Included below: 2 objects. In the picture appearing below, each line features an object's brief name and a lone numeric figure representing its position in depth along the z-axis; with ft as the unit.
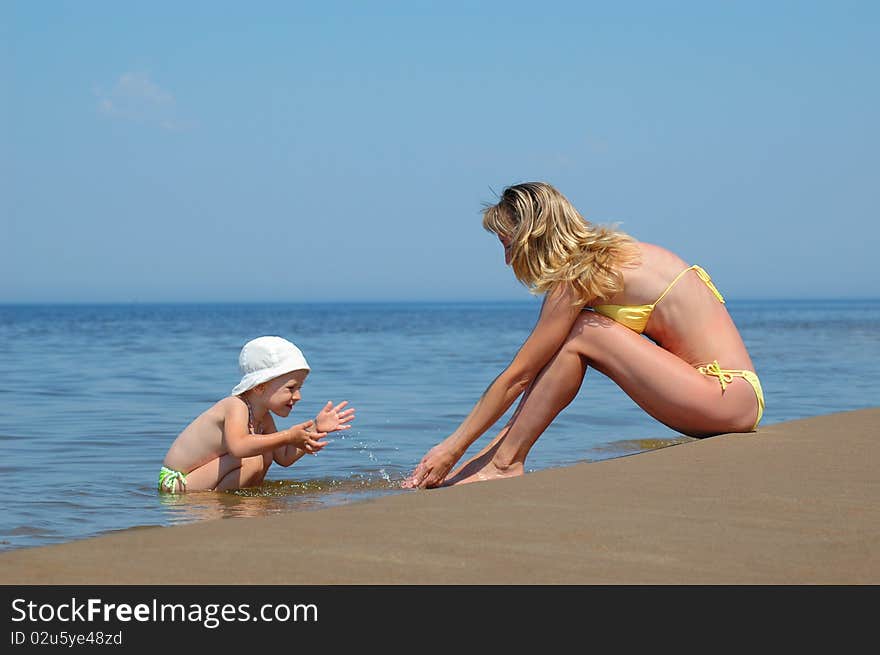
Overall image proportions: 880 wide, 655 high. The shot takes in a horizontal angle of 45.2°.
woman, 15.19
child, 17.33
